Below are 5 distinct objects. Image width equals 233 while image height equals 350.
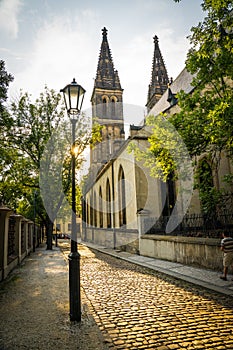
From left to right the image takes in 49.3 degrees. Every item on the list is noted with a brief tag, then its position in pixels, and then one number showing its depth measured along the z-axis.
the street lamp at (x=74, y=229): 4.48
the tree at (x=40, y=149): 20.39
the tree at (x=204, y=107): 6.26
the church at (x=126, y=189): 15.23
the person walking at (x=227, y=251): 7.27
